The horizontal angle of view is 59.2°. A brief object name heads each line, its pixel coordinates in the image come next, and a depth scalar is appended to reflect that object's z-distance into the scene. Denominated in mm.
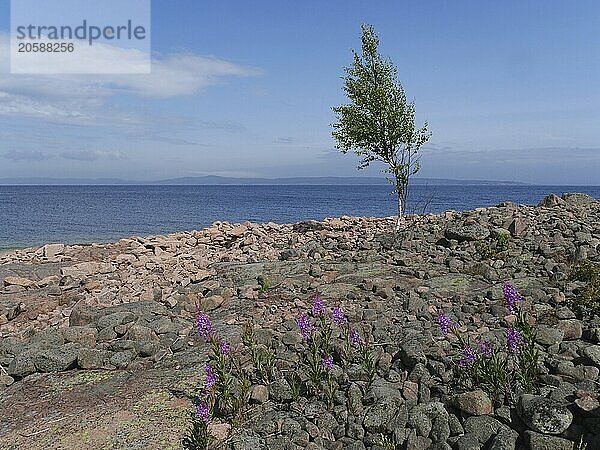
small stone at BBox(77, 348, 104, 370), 6285
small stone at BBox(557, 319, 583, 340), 6105
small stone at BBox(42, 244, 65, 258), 18656
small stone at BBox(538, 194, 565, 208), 15920
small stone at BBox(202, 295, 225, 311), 8492
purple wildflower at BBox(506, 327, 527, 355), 4986
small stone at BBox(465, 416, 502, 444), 4168
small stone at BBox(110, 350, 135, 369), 6289
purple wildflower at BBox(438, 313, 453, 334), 5297
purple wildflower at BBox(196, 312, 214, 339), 5320
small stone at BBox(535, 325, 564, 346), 5840
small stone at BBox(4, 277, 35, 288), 12562
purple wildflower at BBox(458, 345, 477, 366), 4965
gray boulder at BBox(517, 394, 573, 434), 3928
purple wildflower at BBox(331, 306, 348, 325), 5696
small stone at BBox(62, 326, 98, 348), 6988
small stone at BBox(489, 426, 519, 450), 3912
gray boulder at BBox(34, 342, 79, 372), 6250
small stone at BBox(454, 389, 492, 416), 4418
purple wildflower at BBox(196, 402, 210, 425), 4480
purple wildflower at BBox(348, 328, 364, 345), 5805
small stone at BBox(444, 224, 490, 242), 11352
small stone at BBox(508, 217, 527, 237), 11367
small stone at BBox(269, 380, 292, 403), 5211
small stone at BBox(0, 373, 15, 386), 6102
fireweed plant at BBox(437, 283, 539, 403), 4680
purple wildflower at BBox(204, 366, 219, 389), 4873
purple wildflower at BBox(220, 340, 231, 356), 5428
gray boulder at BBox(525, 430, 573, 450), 3814
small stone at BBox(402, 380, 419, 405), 4967
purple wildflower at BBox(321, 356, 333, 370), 5210
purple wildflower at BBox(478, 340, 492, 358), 5086
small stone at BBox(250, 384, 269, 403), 5152
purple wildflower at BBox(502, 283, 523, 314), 4969
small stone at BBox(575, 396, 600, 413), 4012
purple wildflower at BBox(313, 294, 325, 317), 5617
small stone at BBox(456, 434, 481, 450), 4062
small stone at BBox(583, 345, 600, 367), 5105
